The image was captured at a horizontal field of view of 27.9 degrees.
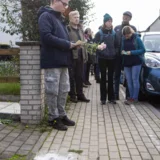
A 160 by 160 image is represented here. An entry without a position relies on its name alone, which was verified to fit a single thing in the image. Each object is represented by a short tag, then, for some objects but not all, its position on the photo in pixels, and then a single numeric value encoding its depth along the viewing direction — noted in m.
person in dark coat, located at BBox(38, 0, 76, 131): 4.80
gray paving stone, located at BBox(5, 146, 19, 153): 4.09
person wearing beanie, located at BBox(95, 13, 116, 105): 6.93
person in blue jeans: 7.22
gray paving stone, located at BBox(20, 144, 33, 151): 4.18
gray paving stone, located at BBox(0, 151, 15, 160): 3.86
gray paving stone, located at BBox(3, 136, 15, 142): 4.45
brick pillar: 5.16
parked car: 7.19
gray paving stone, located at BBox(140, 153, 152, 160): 4.02
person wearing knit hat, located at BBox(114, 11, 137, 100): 7.52
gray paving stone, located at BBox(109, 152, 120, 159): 4.02
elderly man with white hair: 6.98
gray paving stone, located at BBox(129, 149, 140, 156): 4.12
